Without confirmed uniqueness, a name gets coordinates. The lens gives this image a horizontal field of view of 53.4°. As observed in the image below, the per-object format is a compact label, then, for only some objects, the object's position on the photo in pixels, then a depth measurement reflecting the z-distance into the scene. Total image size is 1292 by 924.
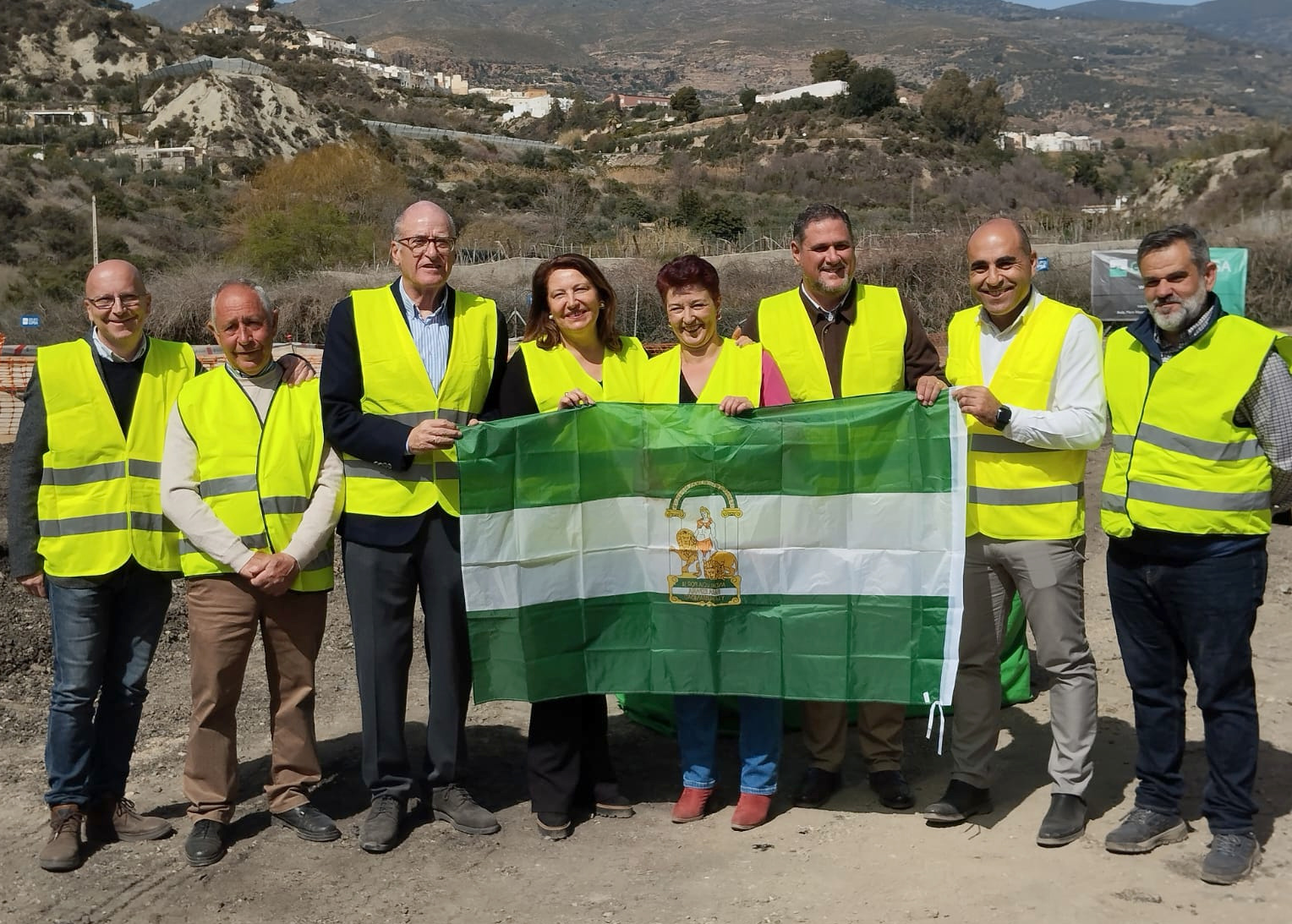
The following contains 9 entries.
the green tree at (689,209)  57.88
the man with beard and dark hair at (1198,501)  4.61
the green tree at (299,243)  39.78
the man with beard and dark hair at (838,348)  5.33
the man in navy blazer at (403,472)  5.11
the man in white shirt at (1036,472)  4.87
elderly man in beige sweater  5.03
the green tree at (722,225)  53.06
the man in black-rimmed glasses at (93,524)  5.02
